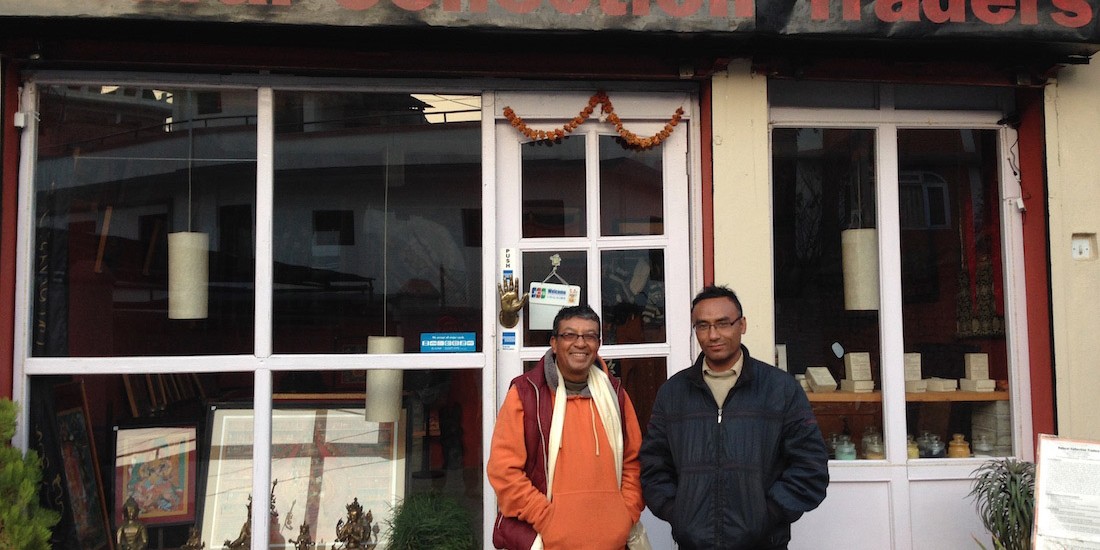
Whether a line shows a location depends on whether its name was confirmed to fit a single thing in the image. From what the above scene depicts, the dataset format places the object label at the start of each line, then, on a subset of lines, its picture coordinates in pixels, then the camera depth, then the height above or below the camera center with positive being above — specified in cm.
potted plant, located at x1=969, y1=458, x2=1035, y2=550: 388 -99
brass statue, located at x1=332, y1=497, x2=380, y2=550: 437 -123
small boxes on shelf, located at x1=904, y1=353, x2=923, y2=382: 461 -36
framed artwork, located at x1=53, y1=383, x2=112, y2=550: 421 -83
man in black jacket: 297 -55
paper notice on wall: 348 -86
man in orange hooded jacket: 315 -61
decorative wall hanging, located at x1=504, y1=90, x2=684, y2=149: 441 +103
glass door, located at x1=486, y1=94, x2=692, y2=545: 444 +49
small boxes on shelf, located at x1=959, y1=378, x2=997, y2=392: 464 -47
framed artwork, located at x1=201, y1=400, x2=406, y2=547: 435 -88
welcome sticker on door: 441 +3
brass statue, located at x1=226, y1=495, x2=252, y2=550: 434 -125
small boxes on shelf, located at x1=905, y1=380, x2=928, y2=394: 461 -47
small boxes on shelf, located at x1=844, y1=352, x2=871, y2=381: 462 -36
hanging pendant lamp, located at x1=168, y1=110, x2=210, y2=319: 441 +23
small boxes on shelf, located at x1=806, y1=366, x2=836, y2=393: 463 -44
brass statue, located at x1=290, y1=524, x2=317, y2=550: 434 -126
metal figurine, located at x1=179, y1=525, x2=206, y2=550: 433 -126
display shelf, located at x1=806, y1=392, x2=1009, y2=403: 460 -54
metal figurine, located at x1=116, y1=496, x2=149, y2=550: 428 -120
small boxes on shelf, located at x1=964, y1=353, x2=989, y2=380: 466 -37
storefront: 422 +39
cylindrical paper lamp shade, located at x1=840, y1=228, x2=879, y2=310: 463 +23
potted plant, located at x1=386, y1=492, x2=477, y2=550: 420 -116
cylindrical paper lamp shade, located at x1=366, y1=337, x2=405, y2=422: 444 -43
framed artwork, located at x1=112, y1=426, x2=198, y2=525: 436 -89
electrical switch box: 438 +32
